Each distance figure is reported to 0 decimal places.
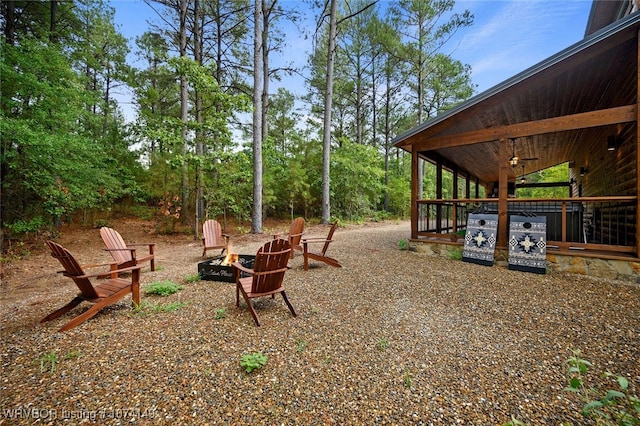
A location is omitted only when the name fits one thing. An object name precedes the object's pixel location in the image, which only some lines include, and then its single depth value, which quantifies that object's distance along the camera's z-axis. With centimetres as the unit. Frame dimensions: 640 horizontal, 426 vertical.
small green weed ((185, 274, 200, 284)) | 404
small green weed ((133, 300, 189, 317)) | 292
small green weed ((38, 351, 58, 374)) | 195
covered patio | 397
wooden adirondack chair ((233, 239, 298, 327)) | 277
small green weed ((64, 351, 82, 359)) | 208
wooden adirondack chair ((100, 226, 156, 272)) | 412
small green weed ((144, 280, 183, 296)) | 350
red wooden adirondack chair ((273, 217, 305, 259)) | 527
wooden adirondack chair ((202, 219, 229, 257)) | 571
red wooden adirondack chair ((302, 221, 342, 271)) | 462
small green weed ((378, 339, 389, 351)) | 226
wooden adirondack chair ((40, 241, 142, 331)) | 262
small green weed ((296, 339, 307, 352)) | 222
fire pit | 399
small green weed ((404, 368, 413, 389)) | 182
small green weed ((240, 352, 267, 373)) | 193
